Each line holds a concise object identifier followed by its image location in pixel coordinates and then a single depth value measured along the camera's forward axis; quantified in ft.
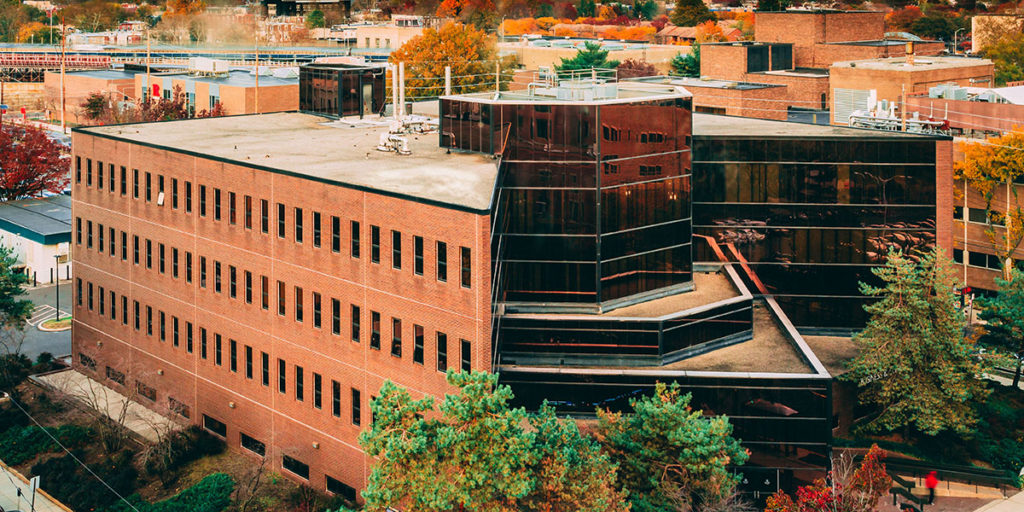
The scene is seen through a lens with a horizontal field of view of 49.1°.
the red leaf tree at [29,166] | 322.14
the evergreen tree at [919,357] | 168.45
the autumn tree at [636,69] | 470.39
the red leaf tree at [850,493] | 129.18
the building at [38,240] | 280.92
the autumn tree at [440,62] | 401.29
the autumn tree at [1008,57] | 404.36
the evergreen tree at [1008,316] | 195.52
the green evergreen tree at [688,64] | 442.09
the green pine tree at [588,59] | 434.71
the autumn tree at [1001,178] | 237.86
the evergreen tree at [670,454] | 133.69
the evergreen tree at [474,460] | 120.67
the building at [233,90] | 394.93
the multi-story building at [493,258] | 152.46
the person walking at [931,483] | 160.56
